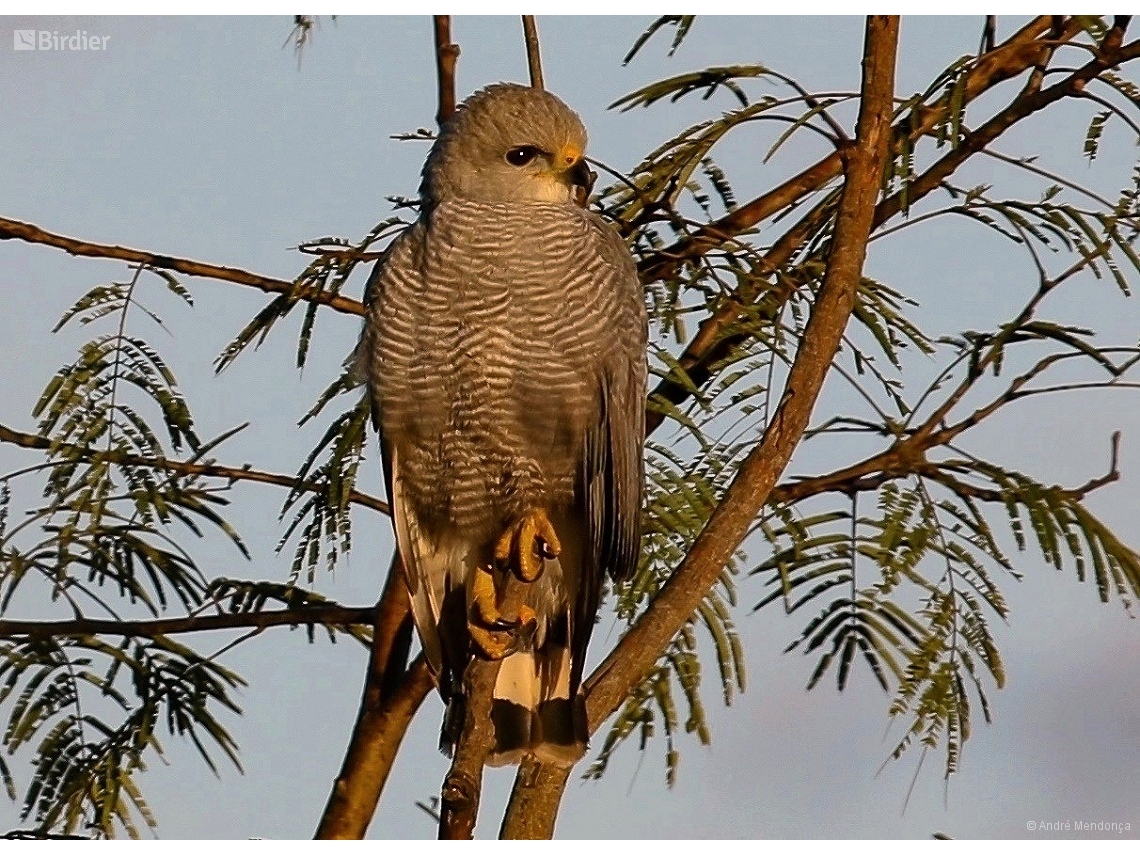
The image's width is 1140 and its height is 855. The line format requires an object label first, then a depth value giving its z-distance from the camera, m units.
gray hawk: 10.05
